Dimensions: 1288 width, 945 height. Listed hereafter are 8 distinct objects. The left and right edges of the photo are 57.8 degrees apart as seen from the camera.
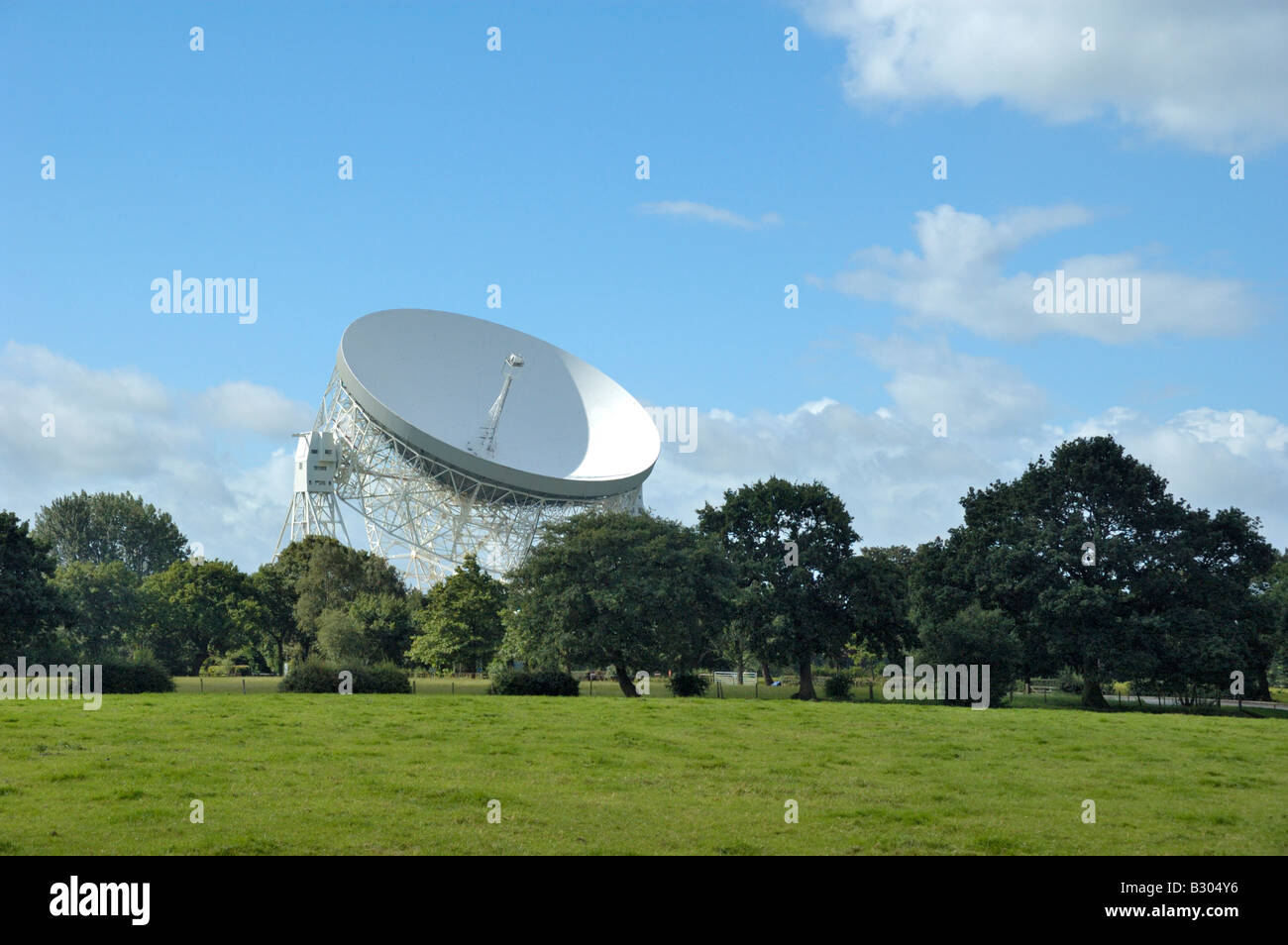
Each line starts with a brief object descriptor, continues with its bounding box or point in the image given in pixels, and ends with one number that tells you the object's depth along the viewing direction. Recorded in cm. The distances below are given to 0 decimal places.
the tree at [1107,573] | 5409
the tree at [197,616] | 7162
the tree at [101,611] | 7119
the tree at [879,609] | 5578
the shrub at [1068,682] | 6647
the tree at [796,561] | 5581
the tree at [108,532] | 12169
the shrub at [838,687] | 5591
